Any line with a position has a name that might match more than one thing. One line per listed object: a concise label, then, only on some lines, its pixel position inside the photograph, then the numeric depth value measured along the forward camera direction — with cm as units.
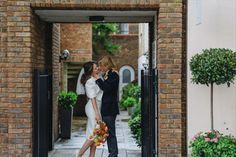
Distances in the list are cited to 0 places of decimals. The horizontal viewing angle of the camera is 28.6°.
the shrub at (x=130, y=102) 2061
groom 820
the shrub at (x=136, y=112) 1178
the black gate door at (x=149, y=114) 787
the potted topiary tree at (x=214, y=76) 684
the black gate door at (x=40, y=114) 769
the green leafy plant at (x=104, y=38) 2418
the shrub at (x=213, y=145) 683
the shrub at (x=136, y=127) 955
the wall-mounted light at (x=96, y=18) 899
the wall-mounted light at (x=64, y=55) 1331
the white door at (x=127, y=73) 2708
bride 825
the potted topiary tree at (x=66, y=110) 1201
